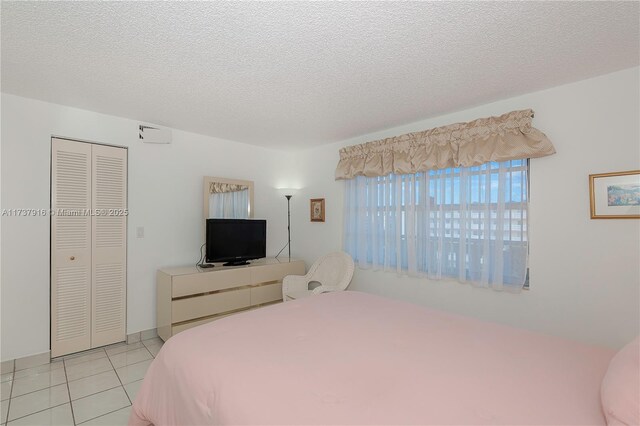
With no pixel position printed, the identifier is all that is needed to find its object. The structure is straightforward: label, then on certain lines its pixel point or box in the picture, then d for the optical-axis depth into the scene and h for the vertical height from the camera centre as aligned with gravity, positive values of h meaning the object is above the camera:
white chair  3.60 -0.77
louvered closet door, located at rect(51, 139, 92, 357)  2.88 -0.31
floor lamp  4.84 -0.13
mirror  3.87 +0.24
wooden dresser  3.16 -0.88
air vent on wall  3.37 +0.93
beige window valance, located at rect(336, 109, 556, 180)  2.57 +0.69
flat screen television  3.63 -0.31
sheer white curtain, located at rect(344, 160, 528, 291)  2.72 -0.08
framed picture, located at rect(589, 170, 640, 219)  2.16 +0.16
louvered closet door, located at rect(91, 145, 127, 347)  3.11 -0.30
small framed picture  4.37 +0.10
